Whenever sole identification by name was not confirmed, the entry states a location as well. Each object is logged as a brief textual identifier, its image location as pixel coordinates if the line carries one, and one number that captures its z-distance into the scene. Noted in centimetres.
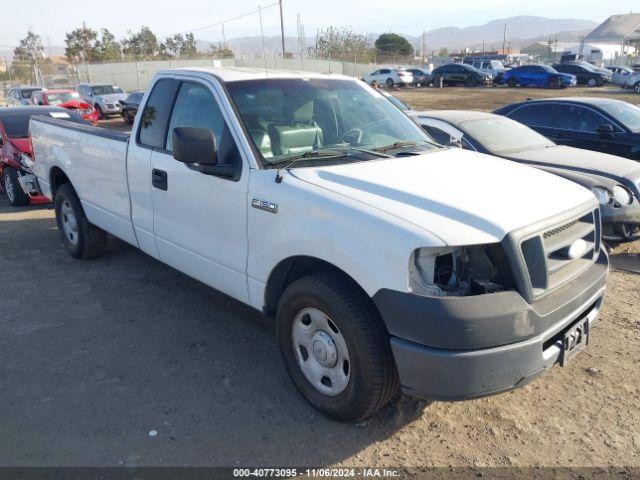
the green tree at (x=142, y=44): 6831
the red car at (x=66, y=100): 2130
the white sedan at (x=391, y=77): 4266
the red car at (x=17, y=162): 923
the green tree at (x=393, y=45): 8006
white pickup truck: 269
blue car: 3684
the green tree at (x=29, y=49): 6512
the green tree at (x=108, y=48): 6178
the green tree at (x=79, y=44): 6196
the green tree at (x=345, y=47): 5213
